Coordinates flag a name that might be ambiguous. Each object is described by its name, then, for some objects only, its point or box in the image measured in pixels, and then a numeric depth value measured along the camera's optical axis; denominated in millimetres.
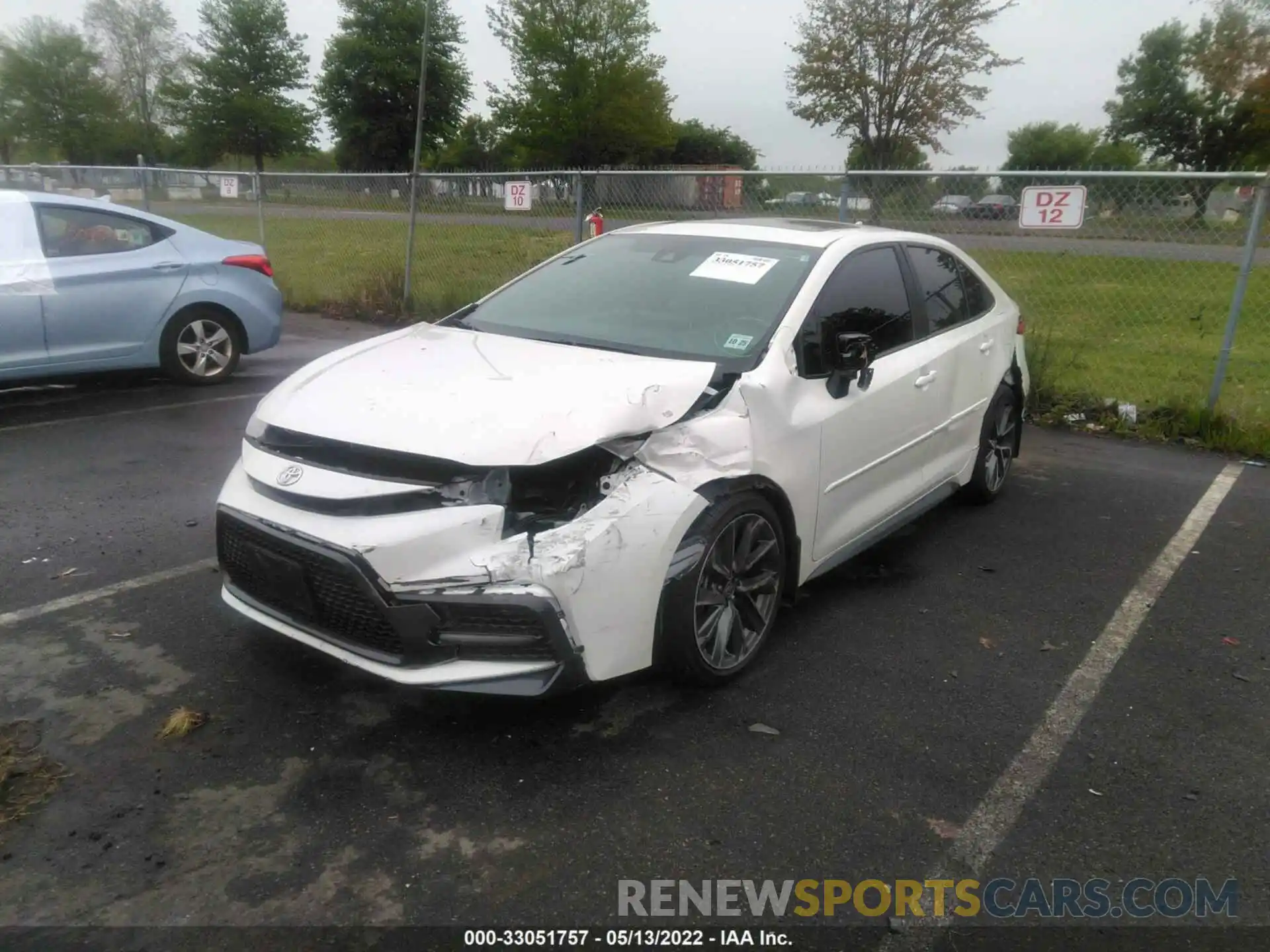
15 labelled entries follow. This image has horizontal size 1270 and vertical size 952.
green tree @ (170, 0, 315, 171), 53000
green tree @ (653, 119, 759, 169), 72125
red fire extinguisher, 9039
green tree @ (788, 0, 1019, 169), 30406
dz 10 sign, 9617
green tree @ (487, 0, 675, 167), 52562
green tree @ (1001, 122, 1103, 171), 76275
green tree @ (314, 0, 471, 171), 54188
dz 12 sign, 6891
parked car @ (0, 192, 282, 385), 6727
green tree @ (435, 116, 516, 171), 60562
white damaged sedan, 2805
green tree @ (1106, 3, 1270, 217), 47031
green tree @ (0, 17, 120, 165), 48250
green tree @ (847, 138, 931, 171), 32656
